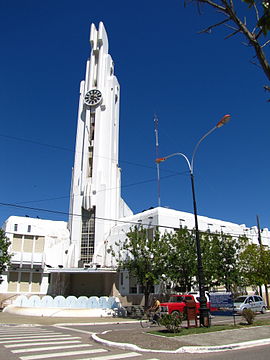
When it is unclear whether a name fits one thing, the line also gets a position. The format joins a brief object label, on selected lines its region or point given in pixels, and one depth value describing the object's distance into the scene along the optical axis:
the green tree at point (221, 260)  29.77
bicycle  18.64
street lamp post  15.48
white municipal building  38.31
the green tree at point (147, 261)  26.77
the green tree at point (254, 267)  34.91
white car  25.45
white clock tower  43.75
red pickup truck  20.39
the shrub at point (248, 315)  16.38
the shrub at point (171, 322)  13.76
